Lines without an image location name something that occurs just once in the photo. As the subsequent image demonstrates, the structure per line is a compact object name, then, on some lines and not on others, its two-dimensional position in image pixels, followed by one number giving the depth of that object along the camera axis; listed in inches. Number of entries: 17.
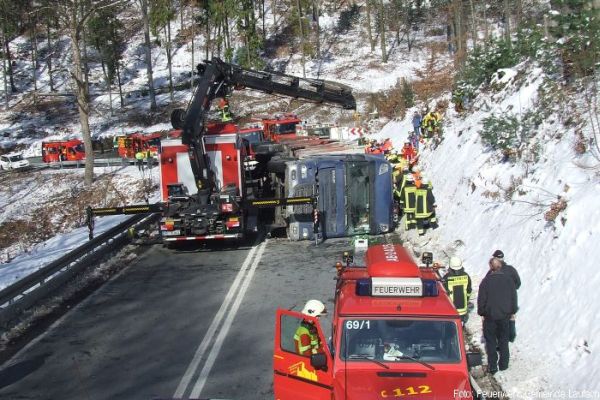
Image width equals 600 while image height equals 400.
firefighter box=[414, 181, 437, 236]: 625.0
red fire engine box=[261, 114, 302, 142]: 1178.8
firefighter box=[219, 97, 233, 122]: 1058.6
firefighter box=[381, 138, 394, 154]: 937.1
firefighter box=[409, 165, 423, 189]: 627.2
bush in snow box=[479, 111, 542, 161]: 598.5
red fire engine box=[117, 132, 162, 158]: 1622.4
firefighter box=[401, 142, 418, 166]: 871.0
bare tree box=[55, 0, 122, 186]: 1176.8
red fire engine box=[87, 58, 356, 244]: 644.1
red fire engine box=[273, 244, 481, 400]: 238.4
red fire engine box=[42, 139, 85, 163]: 1775.3
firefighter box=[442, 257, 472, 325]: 370.9
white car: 1659.9
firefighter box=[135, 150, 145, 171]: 1339.8
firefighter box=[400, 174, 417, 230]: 638.5
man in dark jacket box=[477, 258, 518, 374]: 333.4
